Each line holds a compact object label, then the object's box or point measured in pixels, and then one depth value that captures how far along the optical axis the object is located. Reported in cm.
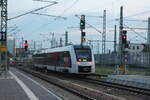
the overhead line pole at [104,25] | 5308
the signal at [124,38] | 3117
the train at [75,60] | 3231
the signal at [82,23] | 3347
